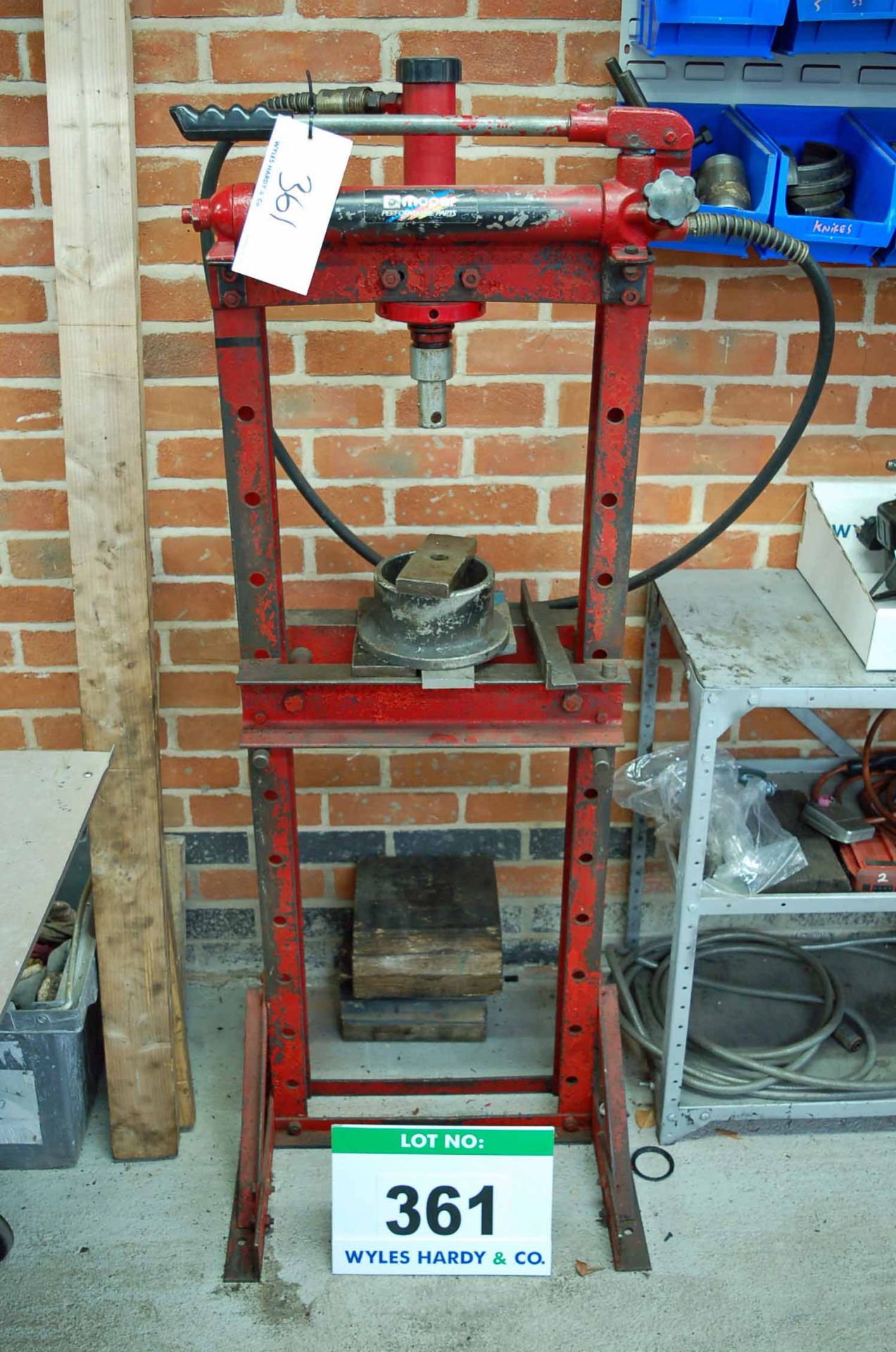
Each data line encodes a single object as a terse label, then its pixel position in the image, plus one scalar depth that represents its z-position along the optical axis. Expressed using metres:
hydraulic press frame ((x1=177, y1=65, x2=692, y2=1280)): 1.41
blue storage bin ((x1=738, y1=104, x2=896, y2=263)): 1.71
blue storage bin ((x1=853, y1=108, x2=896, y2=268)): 1.84
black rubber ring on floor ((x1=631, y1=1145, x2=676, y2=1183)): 2.00
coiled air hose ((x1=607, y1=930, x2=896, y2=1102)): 2.04
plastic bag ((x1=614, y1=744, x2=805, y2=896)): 2.01
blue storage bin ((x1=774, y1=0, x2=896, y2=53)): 1.62
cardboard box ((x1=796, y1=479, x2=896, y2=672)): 1.81
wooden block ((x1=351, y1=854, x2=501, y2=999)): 2.11
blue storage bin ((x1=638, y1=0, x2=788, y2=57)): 1.61
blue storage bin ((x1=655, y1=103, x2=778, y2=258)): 1.69
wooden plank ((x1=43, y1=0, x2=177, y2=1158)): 1.68
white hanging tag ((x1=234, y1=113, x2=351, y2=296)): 1.37
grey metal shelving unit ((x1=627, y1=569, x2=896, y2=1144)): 1.79
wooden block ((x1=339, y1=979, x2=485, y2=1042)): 2.19
